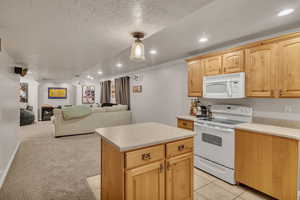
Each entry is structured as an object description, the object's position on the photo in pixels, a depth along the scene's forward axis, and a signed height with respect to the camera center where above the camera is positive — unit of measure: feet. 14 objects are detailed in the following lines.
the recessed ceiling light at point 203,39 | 8.60 +3.34
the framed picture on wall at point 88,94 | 31.89 +0.67
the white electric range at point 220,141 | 7.76 -2.37
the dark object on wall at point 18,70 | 11.16 +1.99
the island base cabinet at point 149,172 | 4.29 -2.34
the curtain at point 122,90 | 21.38 +1.03
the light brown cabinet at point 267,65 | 6.57 +1.66
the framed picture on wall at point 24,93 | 24.00 +0.63
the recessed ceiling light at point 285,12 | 5.74 +3.29
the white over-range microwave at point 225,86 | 8.20 +0.67
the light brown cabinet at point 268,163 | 5.92 -2.81
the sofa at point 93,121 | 15.74 -2.69
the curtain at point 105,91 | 26.75 +1.12
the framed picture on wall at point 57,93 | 29.50 +0.80
